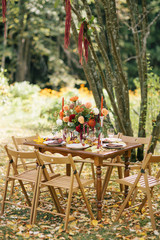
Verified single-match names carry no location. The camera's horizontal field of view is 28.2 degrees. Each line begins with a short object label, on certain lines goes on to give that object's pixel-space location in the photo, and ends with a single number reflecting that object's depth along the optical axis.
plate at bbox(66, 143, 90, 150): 4.39
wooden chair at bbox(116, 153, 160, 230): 3.93
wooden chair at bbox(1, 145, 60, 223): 4.27
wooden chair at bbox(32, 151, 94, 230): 3.89
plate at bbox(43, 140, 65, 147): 4.63
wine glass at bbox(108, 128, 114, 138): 7.84
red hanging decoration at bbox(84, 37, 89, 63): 4.75
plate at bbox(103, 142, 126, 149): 4.47
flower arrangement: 4.47
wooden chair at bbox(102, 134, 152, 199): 4.96
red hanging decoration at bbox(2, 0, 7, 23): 3.60
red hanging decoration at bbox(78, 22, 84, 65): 4.01
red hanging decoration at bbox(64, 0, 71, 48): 3.62
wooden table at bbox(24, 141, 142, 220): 4.15
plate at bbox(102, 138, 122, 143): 4.90
